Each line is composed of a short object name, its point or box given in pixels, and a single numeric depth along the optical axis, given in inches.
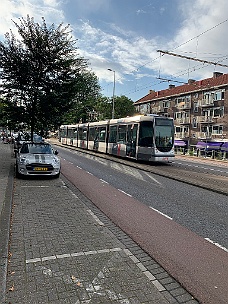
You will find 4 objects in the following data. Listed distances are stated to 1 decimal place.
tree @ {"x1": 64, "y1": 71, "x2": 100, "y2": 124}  2380.4
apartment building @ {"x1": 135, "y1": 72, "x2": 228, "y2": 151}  1579.7
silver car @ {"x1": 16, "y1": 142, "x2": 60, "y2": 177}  398.6
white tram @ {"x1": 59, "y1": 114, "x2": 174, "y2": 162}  657.0
